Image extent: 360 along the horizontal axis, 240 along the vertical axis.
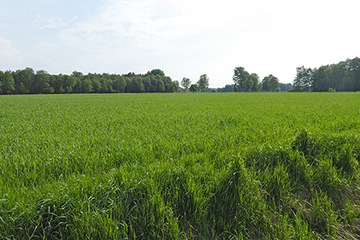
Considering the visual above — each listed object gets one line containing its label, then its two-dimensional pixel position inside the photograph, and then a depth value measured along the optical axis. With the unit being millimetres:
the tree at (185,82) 182962
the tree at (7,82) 82375
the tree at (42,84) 91688
